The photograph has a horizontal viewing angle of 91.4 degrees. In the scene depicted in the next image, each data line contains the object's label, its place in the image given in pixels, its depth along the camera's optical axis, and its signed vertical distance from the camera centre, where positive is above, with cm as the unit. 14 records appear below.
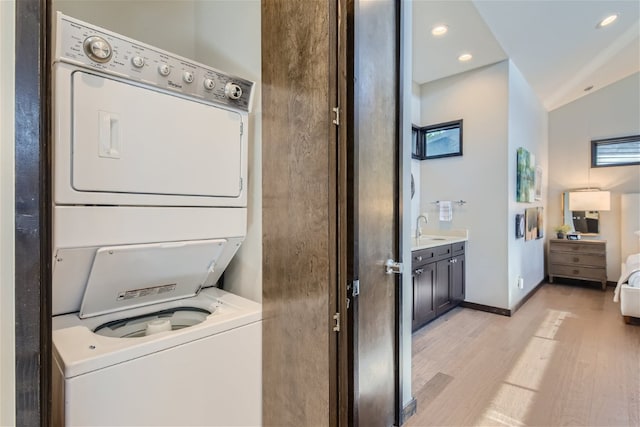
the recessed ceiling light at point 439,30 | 288 +172
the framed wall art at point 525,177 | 388 +47
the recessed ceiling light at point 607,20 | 315 +198
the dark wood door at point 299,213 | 108 +0
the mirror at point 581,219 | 512 -10
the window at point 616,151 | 480 +98
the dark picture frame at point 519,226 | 386 -17
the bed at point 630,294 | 321 -85
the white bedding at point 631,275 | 327 -67
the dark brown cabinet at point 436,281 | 295 -72
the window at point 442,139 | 403 +99
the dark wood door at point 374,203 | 112 +4
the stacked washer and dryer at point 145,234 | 94 -8
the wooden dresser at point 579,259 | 475 -73
